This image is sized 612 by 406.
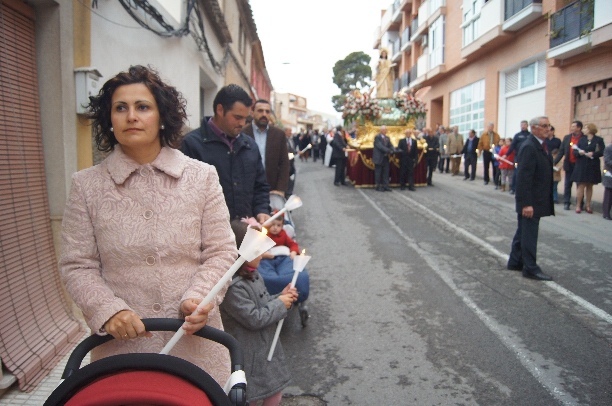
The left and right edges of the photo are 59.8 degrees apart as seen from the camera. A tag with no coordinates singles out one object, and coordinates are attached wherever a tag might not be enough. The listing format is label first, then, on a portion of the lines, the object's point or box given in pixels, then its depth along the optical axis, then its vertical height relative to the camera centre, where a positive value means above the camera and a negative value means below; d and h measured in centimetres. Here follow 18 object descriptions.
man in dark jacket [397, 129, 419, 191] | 1583 -28
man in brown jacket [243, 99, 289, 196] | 572 +0
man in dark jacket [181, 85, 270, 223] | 383 +1
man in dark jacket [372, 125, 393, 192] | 1543 -27
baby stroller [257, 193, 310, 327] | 453 -114
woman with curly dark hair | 197 -31
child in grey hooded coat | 292 -98
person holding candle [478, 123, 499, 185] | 1731 +8
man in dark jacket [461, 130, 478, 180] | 1839 -19
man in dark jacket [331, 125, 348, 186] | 1709 -25
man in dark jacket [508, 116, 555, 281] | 637 -53
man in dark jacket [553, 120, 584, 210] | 1164 -21
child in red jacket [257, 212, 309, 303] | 454 -104
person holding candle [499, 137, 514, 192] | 1442 -55
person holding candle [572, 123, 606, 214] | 1114 -35
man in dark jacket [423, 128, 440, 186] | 1707 -11
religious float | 1656 +74
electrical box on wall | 452 +56
